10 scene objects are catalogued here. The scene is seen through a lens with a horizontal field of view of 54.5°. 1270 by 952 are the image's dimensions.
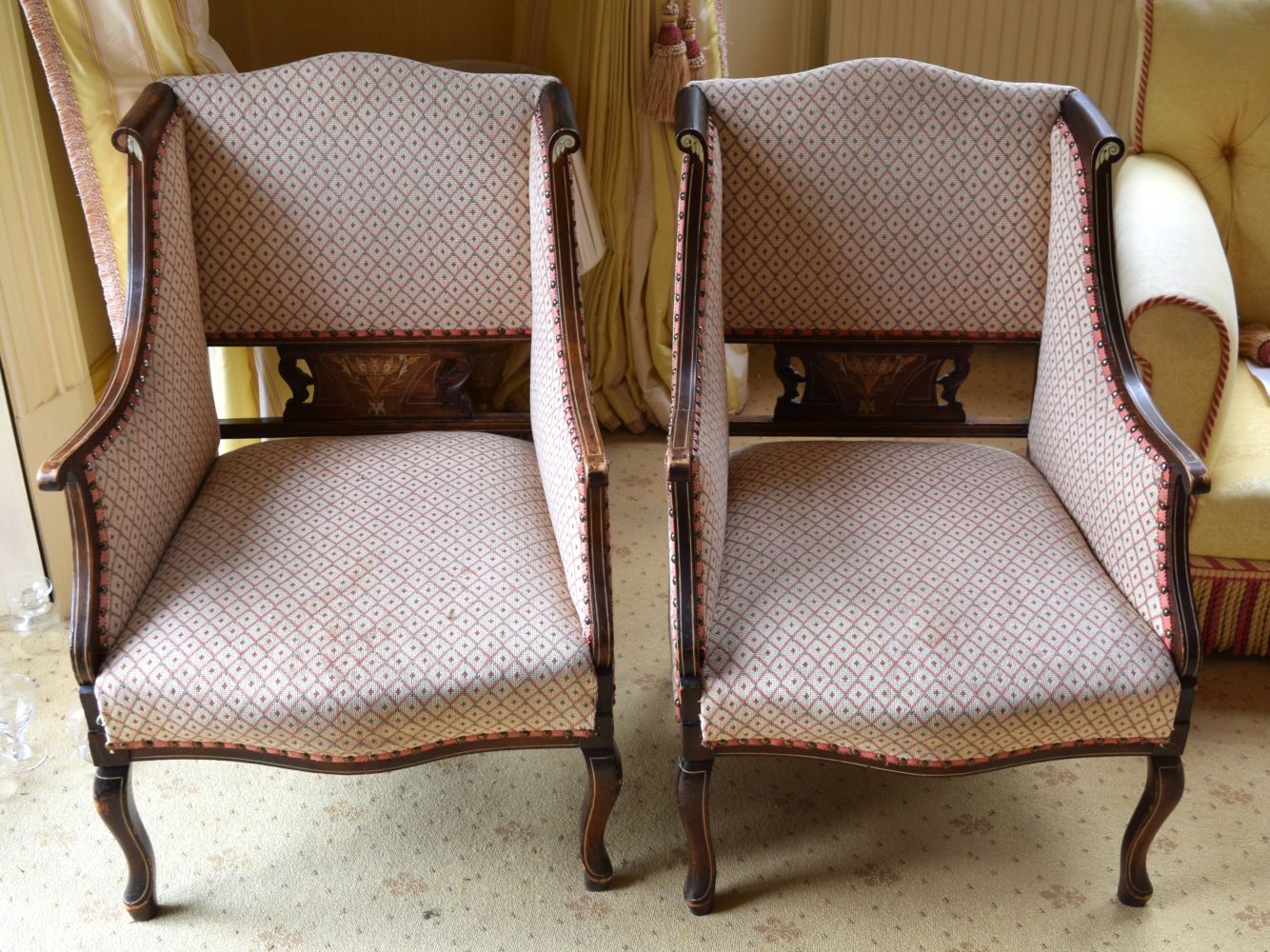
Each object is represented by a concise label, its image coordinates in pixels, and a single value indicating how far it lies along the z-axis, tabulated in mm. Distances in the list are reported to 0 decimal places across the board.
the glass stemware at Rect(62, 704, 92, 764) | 1756
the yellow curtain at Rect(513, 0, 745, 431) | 2250
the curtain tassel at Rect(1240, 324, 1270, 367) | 1912
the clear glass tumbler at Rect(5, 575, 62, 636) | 1976
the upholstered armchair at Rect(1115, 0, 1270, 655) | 1612
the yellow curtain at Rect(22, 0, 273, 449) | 1700
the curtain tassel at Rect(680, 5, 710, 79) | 2191
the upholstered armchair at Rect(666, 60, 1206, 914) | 1281
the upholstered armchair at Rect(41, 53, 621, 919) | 1280
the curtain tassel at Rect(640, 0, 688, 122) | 2166
